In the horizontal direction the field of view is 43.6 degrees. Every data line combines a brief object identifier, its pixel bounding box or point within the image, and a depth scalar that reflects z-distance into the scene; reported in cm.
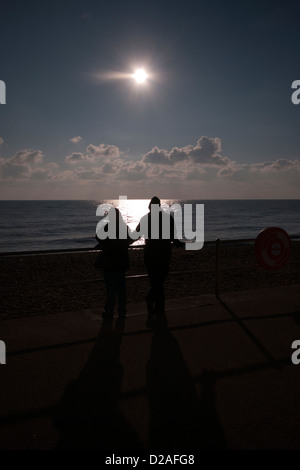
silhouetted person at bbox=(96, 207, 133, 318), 582
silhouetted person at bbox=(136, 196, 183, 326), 587
